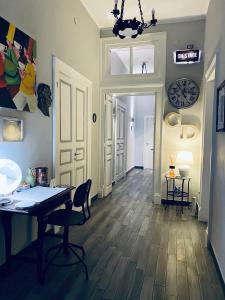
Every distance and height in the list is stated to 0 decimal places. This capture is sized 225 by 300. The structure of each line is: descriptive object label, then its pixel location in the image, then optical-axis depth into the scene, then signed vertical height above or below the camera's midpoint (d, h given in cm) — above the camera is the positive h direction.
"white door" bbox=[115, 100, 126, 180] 672 +0
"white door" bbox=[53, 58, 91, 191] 318 +23
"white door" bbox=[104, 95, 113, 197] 505 -10
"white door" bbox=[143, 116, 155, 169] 966 -4
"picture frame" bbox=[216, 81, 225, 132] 231 +35
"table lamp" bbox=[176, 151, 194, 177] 420 -36
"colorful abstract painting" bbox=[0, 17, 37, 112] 214 +72
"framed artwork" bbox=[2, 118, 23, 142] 224 +10
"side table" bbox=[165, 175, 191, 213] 446 -99
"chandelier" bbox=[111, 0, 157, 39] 258 +130
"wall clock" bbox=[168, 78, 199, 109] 430 +93
